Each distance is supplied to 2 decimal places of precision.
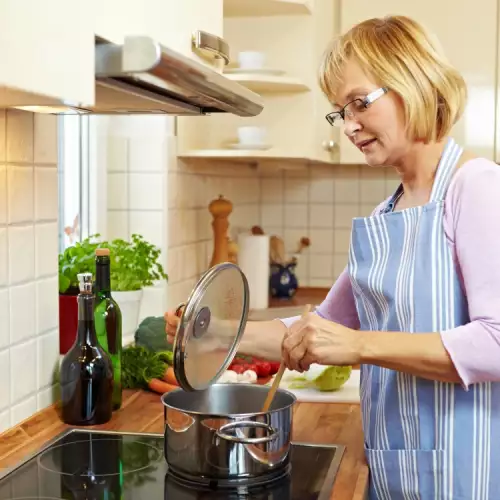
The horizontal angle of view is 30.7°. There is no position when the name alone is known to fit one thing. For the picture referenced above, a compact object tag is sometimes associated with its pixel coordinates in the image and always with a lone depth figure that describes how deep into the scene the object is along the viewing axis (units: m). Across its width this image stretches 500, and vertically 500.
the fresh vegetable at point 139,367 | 1.88
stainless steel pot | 1.29
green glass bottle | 1.68
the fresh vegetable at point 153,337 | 2.01
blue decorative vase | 3.30
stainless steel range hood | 1.11
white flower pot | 2.08
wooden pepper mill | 2.77
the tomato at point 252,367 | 2.02
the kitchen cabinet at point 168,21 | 1.19
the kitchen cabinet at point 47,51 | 0.93
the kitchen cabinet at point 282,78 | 2.68
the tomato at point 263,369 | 2.04
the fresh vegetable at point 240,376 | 1.87
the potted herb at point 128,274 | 2.06
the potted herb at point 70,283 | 1.79
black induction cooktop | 1.30
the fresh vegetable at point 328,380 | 1.91
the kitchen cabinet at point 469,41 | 2.96
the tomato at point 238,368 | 1.99
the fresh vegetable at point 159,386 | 1.84
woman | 1.28
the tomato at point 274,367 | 2.08
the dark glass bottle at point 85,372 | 1.58
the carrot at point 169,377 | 1.87
